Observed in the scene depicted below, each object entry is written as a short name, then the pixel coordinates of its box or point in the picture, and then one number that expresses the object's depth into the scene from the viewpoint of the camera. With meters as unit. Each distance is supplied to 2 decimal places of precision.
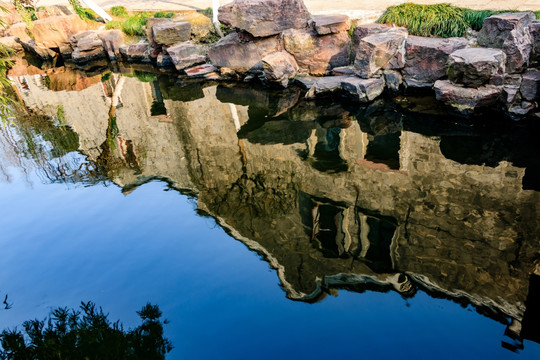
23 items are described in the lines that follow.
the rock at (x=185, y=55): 12.03
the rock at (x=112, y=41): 14.24
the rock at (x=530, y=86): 6.95
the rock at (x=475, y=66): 7.10
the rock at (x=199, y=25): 12.34
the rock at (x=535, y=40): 7.09
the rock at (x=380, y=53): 8.52
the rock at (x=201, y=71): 11.70
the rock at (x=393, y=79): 8.73
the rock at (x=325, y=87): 9.04
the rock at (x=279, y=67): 9.83
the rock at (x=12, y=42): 16.25
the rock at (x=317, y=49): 9.75
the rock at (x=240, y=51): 10.42
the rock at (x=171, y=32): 12.14
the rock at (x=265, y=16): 9.84
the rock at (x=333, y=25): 9.52
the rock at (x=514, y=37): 7.14
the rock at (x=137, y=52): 13.59
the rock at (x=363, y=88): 8.62
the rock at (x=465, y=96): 7.34
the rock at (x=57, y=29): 14.95
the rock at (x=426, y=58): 8.16
